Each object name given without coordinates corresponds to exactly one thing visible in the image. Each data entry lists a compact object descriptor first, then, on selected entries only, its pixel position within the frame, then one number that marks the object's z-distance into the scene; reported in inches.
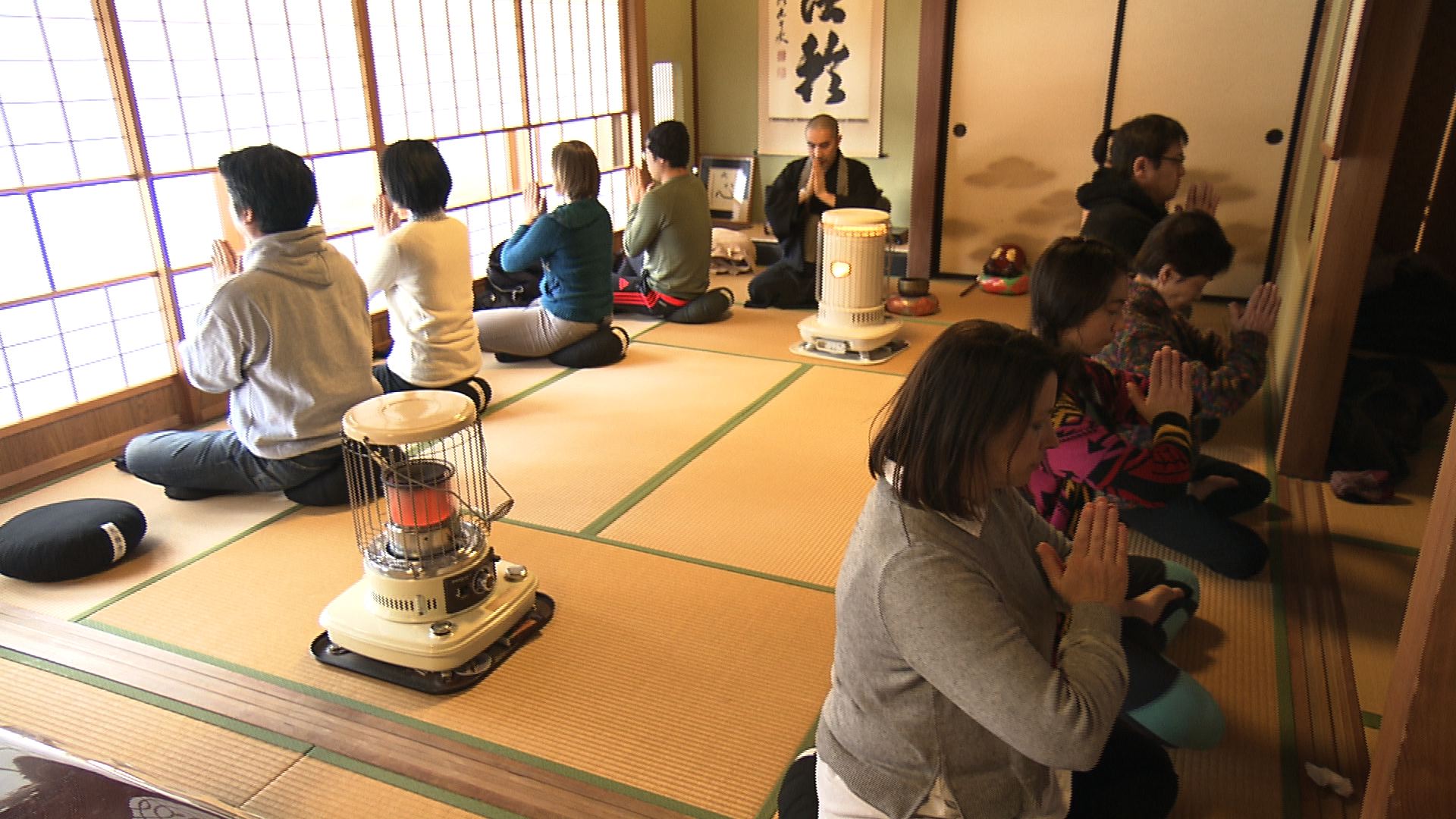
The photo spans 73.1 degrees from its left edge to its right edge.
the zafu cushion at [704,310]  204.7
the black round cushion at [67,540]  103.0
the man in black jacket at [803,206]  216.8
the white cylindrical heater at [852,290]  176.4
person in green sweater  199.6
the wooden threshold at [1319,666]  76.0
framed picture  294.0
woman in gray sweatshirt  46.6
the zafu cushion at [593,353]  177.0
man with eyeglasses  155.9
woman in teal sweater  172.2
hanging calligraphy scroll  272.7
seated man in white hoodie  109.7
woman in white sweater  139.3
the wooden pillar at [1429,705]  41.1
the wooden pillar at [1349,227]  111.7
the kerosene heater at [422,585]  85.1
